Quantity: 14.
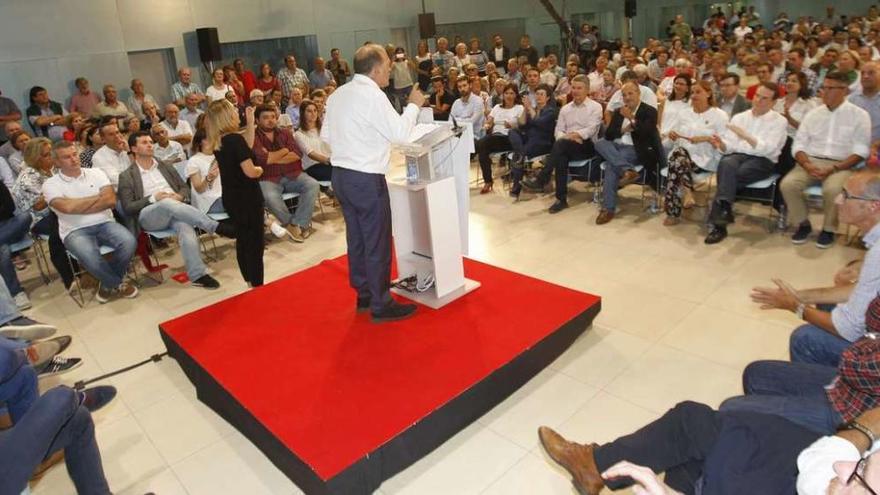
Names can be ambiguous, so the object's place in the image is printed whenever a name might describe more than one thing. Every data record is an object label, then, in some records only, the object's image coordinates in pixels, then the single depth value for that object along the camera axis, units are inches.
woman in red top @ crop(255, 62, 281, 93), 404.8
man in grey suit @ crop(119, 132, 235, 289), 189.8
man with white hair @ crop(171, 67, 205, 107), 373.1
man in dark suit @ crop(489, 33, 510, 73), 499.5
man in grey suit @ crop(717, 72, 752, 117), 209.9
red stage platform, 99.6
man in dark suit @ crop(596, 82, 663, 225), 206.2
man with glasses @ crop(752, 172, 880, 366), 85.5
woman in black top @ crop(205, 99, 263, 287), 152.3
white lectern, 130.7
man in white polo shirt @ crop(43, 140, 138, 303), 174.7
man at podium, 119.1
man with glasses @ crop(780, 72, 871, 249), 169.8
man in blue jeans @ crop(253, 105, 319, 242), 219.5
